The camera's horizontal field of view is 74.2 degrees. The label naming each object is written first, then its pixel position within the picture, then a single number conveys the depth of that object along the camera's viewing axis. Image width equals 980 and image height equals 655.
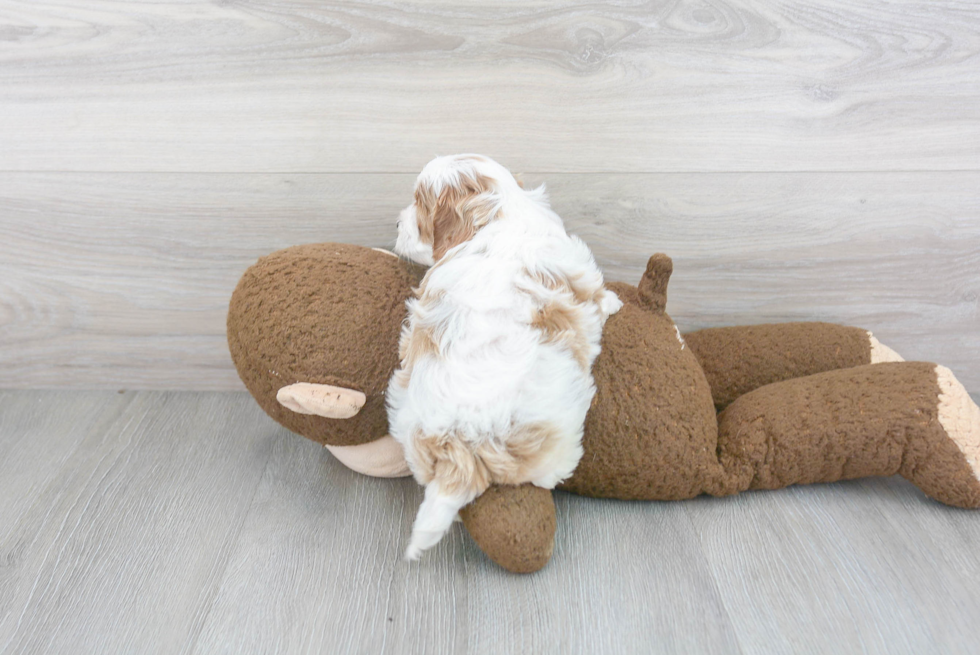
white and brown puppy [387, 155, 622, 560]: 0.71
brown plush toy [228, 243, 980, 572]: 0.80
